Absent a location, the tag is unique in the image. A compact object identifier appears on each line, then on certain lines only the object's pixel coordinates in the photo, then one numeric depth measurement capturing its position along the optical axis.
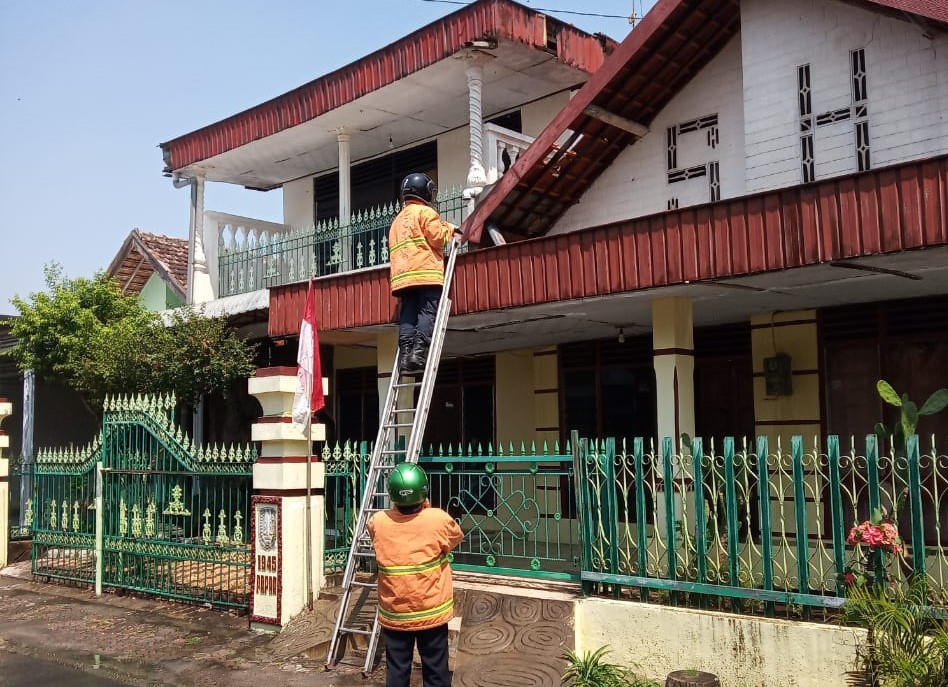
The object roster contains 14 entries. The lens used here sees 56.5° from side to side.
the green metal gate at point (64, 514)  10.25
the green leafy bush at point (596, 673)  5.85
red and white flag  7.65
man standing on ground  4.94
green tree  11.82
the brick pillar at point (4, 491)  11.63
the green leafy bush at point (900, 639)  4.80
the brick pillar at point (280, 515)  7.69
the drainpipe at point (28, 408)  15.00
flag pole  7.81
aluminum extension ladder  6.73
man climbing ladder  7.39
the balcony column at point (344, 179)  12.41
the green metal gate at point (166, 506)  8.59
